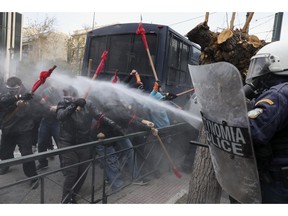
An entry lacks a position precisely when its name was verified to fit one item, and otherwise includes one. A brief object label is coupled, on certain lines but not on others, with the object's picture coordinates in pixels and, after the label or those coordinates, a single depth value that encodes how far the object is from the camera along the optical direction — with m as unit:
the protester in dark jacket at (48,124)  4.20
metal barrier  2.03
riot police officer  1.32
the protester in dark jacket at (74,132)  2.95
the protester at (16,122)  3.55
